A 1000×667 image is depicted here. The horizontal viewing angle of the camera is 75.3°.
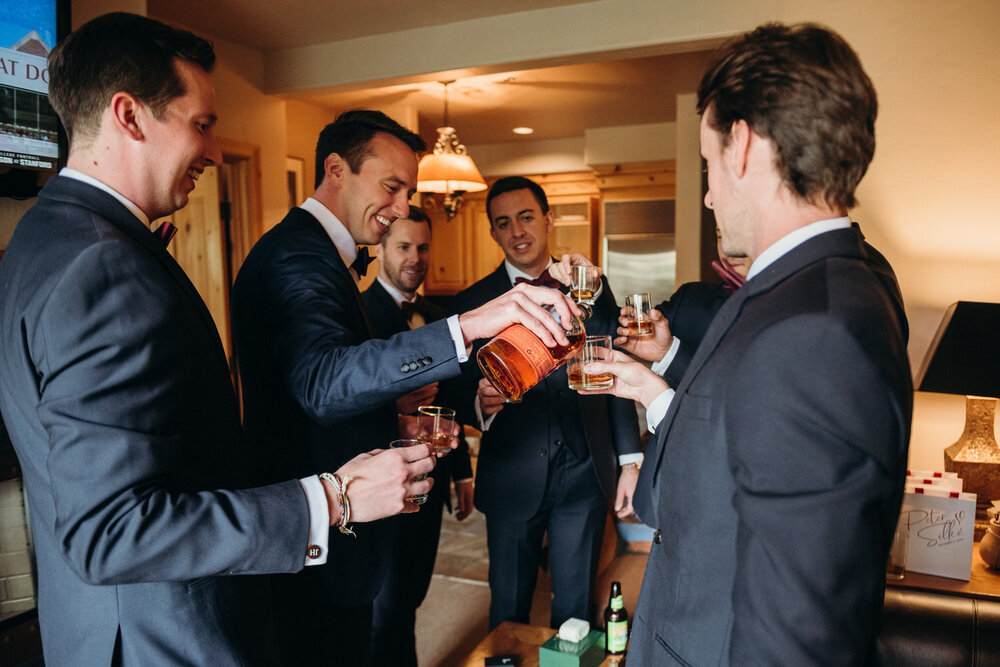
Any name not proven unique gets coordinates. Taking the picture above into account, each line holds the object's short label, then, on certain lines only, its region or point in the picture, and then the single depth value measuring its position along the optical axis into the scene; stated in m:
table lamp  2.15
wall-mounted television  1.93
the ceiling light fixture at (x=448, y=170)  4.32
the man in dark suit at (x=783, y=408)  0.74
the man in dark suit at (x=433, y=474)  2.32
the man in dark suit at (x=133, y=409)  0.84
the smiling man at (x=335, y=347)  1.23
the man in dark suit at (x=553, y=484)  2.29
